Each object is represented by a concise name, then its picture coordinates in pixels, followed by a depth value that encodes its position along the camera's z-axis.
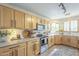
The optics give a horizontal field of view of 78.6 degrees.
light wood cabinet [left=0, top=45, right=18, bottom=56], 0.95
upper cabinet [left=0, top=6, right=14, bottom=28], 1.08
